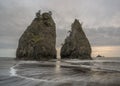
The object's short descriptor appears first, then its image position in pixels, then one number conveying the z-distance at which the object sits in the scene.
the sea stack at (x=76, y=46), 53.07
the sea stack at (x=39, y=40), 45.30
